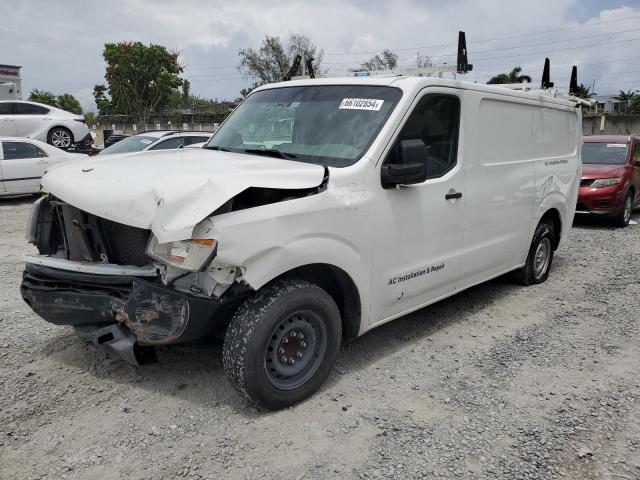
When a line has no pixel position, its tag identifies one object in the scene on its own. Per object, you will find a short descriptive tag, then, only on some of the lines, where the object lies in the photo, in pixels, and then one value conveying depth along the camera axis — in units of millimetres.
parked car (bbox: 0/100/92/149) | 16172
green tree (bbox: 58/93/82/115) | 62375
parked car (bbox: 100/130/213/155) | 11191
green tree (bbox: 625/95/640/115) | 37531
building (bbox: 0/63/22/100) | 22969
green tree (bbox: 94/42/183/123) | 46781
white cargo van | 2877
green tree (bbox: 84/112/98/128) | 46453
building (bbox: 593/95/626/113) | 43781
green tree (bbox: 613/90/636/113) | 42344
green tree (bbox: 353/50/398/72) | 24100
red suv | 9734
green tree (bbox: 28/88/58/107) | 57188
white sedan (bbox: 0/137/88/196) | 11633
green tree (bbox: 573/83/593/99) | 37800
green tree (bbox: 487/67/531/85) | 36556
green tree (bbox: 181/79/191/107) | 55862
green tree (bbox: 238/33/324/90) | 42594
